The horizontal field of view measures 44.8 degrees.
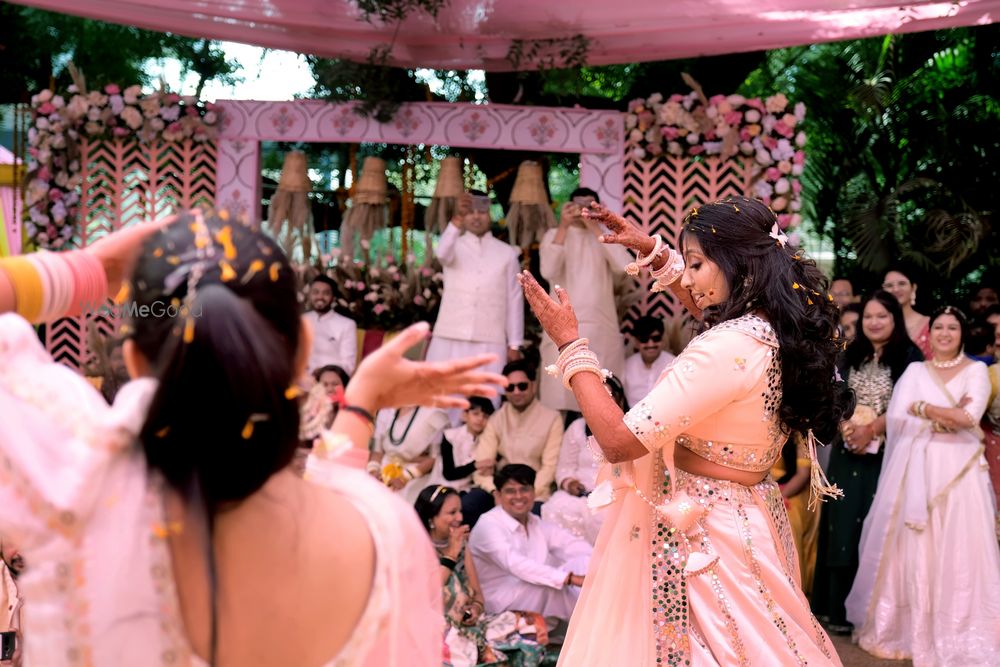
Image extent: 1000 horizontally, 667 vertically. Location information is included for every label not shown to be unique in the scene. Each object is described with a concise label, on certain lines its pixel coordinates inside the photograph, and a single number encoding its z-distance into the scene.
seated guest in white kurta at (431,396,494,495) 6.69
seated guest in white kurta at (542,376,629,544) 6.41
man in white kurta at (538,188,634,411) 7.52
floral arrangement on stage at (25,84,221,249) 8.18
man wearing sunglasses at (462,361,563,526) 6.76
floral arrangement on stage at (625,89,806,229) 7.84
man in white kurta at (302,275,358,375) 7.72
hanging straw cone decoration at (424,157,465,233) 8.32
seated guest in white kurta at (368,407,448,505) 6.84
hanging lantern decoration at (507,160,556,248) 8.23
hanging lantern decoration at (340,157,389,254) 8.48
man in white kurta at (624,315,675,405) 7.45
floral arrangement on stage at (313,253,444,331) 8.27
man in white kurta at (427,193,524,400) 7.63
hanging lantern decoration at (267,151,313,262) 8.51
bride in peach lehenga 2.71
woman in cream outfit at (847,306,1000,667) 5.86
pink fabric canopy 6.64
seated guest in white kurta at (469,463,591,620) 5.90
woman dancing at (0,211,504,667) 1.50
